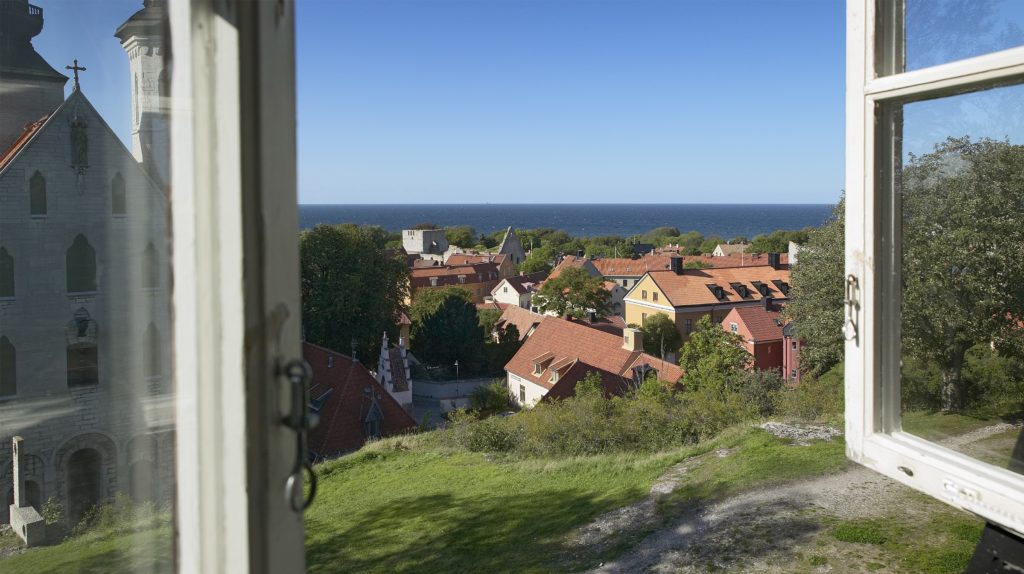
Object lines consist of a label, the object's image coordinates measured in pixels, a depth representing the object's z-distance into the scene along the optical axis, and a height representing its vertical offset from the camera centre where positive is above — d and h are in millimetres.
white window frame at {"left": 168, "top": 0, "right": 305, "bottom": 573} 619 -8
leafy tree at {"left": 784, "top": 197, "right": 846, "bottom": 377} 10289 -666
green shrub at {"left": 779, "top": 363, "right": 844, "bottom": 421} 7609 -1616
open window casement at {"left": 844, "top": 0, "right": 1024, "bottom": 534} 1076 -7
